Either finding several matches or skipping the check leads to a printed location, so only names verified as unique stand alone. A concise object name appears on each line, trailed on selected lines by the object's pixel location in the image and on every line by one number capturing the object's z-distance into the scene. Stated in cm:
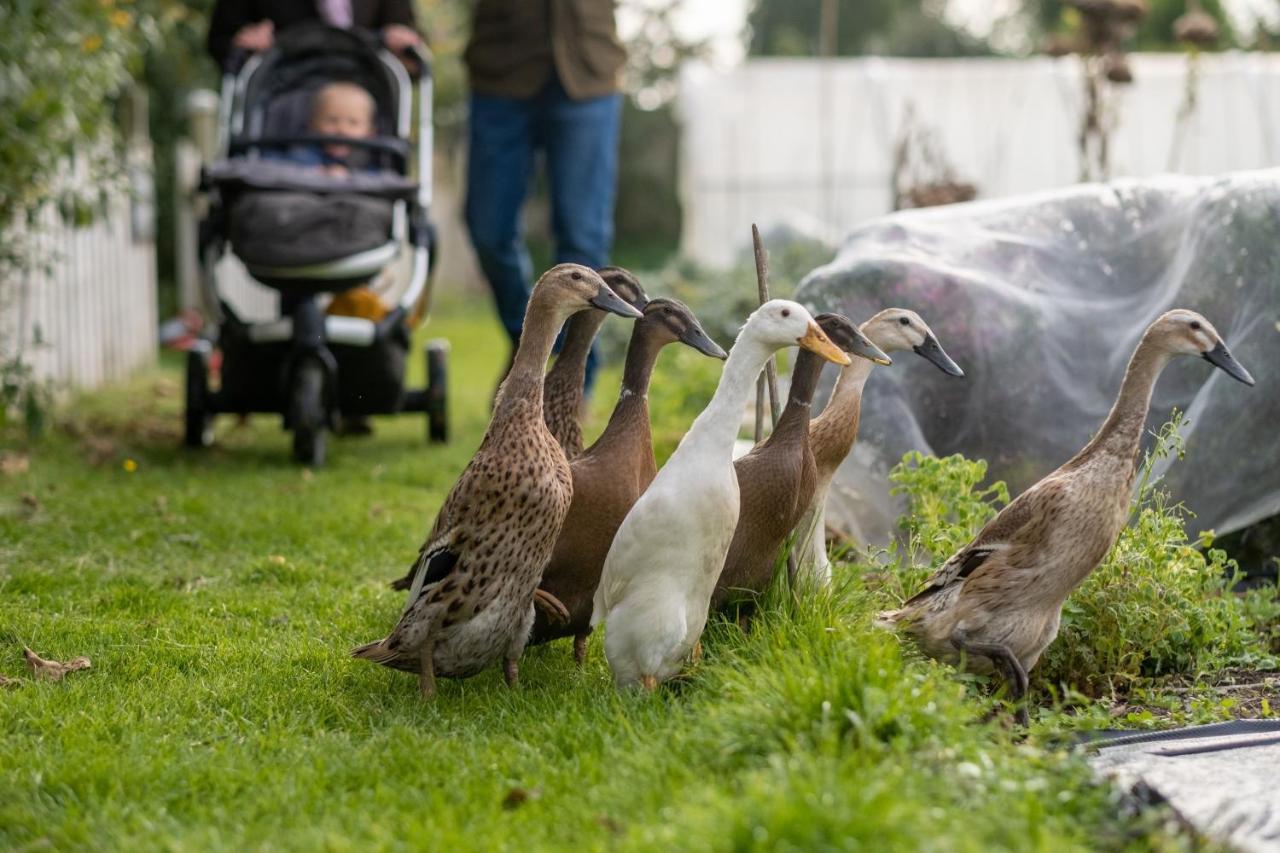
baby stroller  590
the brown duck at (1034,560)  320
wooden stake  362
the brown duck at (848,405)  373
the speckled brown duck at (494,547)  318
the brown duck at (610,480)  343
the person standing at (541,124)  659
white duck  308
